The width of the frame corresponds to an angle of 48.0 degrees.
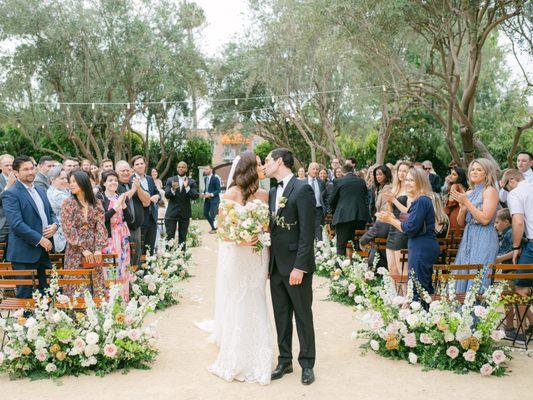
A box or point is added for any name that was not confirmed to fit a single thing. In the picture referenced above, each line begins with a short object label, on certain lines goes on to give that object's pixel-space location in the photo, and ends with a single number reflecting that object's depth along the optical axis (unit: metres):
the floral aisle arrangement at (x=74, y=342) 5.62
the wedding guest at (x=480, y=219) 6.26
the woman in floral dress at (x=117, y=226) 8.04
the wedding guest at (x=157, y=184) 10.89
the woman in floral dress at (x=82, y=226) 7.04
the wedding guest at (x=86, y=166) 10.98
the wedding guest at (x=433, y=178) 14.77
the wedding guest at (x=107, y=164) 10.39
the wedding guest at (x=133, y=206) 8.66
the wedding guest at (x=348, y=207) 10.05
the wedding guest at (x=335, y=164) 15.39
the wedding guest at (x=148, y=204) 9.64
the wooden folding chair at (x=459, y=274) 6.22
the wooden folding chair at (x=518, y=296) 6.05
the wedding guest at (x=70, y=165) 9.95
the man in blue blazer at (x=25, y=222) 6.80
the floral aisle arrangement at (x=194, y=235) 15.66
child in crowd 7.46
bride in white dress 5.61
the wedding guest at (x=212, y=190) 19.07
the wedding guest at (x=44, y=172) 9.46
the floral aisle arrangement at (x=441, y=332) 5.68
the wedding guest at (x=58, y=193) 8.19
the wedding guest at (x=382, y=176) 9.54
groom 5.30
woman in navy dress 6.56
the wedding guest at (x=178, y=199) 12.82
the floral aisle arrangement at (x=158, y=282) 8.42
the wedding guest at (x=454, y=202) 9.51
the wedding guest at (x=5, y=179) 8.80
